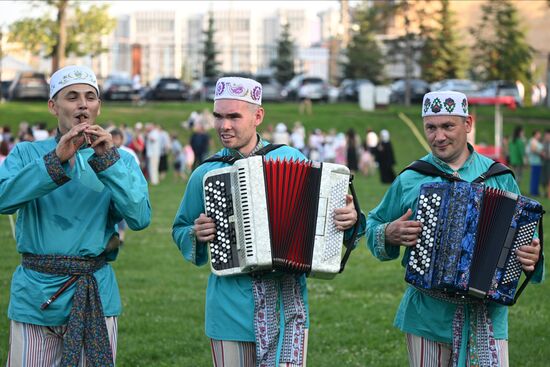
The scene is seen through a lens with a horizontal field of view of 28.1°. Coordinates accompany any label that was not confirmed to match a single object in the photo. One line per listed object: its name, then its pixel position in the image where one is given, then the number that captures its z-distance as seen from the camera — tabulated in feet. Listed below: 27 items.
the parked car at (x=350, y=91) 217.77
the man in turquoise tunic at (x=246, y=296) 21.88
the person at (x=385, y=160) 116.26
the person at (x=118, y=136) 55.36
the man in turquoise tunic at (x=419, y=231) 22.30
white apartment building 284.31
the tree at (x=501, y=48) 184.85
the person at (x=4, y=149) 70.07
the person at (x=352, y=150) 131.03
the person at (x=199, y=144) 121.49
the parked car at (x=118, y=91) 206.69
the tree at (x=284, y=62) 277.83
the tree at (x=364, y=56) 246.06
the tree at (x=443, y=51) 211.00
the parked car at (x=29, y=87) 197.16
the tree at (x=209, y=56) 291.17
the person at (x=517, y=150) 111.34
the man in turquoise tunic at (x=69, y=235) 21.35
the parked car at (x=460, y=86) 187.62
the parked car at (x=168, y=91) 211.00
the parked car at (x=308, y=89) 213.46
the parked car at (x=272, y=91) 207.41
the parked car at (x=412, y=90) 209.36
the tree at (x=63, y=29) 182.70
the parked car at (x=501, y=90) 185.28
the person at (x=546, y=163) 97.27
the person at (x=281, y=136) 125.29
